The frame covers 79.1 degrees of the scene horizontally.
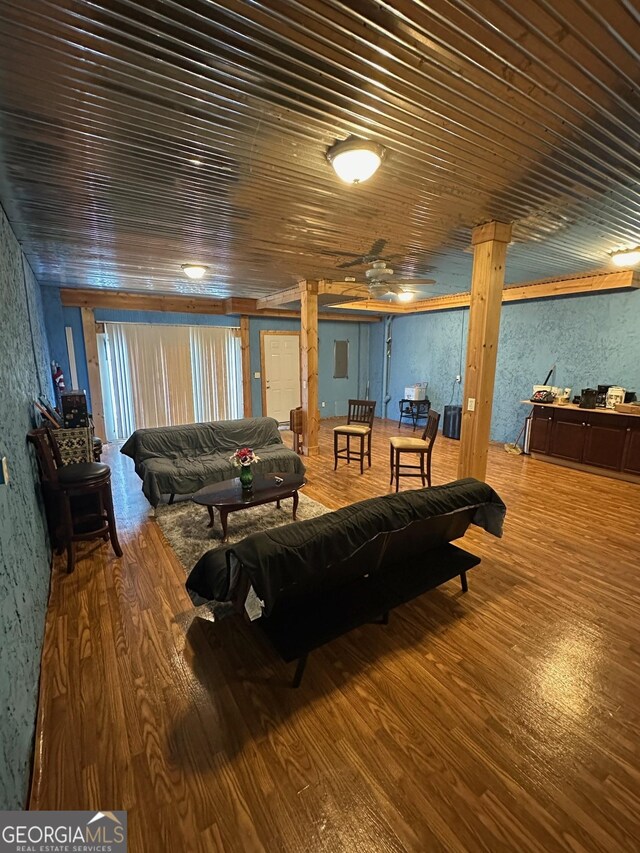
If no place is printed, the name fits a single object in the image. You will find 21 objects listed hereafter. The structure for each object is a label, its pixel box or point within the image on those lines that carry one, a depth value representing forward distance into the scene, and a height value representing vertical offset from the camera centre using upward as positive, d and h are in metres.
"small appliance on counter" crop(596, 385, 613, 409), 5.37 -0.57
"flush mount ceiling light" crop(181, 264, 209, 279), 4.51 +1.00
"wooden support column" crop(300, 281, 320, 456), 5.73 -0.10
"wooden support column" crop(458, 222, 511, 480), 3.32 +0.14
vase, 3.48 -1.08
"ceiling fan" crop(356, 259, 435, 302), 3.82 +0.78
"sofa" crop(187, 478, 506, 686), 1.69 -1.01
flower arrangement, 3.46 -0.89
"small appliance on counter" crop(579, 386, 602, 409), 5.36 -0.55
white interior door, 8.45 -0.36
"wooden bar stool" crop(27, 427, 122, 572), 2.83 -1.11
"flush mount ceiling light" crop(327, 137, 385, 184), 2.05 +1.06
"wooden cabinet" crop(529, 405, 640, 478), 5.03 -1.10
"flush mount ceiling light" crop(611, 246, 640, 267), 4.15 +1.08
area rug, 3.33 -1.60
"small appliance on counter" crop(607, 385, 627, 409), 5.23 -0.50
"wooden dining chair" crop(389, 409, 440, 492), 4.41 -1.00
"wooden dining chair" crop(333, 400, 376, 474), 5.37 -0.98
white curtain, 6.97 -0.33
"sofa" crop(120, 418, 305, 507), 4.11 -1.16
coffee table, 3.30 -1.21
